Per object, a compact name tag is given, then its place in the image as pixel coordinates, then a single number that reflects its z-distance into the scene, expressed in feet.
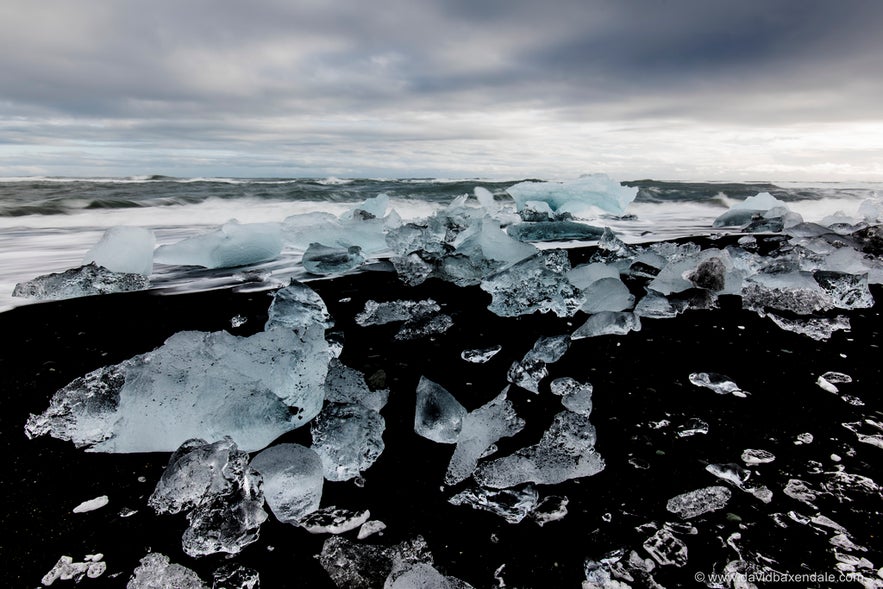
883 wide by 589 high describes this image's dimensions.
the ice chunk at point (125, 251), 8.93
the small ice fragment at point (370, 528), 3.23
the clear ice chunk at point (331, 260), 10.33
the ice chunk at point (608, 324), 6.43
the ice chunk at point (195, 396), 4.02
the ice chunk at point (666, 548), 2.98
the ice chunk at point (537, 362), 5.13
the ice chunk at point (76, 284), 8.05
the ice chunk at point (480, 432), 3.83
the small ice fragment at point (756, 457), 3.84
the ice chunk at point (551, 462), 3.69
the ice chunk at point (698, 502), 3.35
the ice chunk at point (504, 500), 3.39
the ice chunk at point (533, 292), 7.48
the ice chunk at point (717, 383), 4.98
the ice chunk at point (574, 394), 4.62
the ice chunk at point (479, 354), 5.81
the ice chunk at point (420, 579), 2.77
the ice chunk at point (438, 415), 4.25
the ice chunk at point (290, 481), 3.38
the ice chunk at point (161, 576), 2.84
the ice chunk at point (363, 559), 2.88
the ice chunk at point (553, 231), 15.35
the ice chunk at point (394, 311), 7.06
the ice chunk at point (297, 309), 6.70
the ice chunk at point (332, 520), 3.27
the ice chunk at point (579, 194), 20.97
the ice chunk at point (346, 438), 3.85
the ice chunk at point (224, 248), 10.96
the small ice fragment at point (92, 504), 3.41
